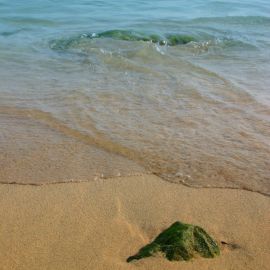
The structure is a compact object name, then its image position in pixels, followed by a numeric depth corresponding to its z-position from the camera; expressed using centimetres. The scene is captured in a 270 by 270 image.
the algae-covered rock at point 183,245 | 261
